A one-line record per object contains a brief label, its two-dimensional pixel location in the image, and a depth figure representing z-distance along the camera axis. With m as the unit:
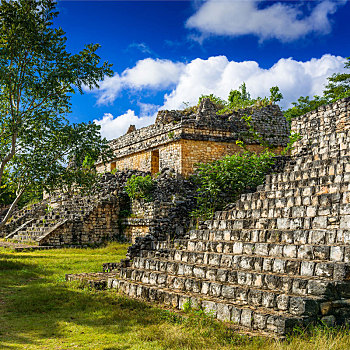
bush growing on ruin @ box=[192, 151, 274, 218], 13.91
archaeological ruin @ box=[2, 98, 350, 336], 5.84
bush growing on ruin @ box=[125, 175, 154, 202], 17.28
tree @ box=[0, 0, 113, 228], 10.38
